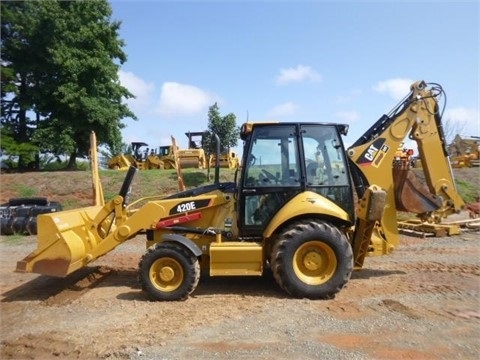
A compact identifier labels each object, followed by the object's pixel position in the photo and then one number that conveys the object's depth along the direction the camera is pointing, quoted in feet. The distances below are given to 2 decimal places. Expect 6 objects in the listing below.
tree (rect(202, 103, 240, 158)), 100.07
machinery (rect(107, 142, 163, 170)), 96.68
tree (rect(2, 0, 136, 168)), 84.58
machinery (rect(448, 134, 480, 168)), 83.46
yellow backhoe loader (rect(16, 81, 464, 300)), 20.26
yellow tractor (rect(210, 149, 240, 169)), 90.40
